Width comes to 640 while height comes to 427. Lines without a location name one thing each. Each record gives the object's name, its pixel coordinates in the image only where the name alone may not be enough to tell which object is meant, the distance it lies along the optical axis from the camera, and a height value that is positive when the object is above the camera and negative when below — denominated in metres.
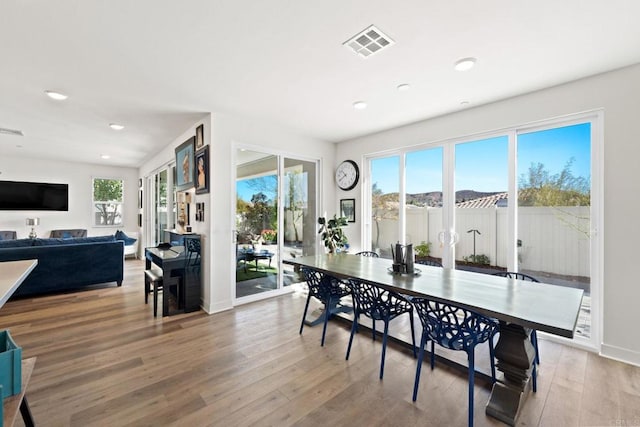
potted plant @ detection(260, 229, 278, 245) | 4.36 -0.35
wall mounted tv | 6.44 +0.41
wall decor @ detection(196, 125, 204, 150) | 3.85 +1.07
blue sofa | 4.18 -0.76
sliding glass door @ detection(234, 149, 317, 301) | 4.09 -0.08
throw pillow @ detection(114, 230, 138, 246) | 6.92 -0.62
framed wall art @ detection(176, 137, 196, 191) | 4.18 +0.76
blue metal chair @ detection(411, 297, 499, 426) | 1.80 -0.76
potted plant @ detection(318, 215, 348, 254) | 4.52 -0.35
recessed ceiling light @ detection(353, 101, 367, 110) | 3.30 +1.30
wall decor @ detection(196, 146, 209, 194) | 3.72 +0.58
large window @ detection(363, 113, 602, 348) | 2.79 +0.13
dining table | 1.59 -0.57
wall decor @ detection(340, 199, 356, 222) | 4.91 +0.08
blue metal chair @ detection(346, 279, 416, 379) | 2.33 -0.77
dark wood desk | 3.52 -0.84
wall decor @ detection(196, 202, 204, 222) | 3.90 +0.03
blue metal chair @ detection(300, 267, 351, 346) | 2.90 -0.77
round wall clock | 4.86 +0.69
